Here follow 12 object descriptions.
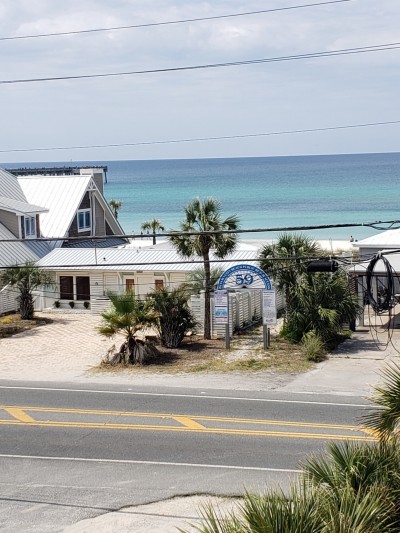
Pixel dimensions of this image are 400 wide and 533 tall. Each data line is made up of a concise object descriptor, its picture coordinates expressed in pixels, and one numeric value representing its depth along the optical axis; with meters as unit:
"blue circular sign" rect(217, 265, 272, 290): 33.59
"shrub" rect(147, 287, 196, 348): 32.03
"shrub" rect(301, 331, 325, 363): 29.91
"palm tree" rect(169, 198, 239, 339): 33.31
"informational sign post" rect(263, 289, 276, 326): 31.36
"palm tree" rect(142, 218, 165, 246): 73.14
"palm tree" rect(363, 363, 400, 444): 12.96
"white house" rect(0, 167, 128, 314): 43.97
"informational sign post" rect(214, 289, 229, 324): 32.03
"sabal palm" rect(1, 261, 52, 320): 38.56
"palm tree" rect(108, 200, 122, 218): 86.25
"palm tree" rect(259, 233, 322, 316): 32.09
